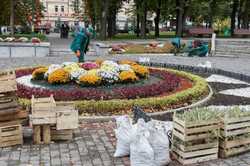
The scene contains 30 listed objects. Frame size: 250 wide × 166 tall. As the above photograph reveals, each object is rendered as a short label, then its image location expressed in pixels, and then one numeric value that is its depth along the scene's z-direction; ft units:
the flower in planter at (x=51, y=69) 27.63
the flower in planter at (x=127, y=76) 26.77
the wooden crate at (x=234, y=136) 16.16
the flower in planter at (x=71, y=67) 27.12
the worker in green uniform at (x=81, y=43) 36.01
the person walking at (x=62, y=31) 94.53
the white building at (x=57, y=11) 199.47
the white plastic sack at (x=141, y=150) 14.69
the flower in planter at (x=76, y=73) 26.62
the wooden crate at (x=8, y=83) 17.84
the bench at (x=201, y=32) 90.70
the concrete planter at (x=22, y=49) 53.83
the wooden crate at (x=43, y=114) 17.25
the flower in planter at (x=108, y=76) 26.31
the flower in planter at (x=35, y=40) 55.65
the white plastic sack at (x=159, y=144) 15.03
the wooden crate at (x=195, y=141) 15.48
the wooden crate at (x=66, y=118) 17.57
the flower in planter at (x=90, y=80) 25.78
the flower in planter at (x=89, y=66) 28.53
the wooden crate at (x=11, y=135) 17.34
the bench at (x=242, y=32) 87.25
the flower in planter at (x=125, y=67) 27.94
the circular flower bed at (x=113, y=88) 22.45
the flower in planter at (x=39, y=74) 28.64
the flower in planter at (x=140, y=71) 28.85
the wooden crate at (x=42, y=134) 17.51
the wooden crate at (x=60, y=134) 18.03
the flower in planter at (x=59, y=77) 26.43
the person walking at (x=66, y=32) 95.16
